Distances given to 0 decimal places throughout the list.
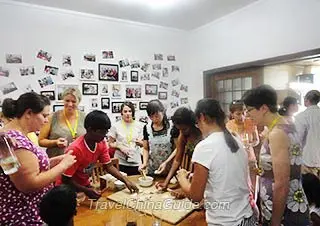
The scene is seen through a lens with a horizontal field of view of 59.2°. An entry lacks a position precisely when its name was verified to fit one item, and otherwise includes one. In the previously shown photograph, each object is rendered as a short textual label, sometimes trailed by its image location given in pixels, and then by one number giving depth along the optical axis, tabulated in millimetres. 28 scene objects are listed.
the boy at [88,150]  1719
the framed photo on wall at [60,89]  3473
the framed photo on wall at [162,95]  4311
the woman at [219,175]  1251
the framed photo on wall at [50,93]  3393
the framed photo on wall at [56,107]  3440
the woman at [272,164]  1476
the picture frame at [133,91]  4004
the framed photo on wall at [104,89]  3777
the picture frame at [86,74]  3635
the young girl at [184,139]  1937
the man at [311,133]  3018
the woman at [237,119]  2880
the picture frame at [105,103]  3786
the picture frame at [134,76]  4031
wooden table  1466
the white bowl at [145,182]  2111
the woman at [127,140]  3084
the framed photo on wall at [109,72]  3779
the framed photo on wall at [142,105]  4117
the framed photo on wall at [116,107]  3857
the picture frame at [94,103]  3715
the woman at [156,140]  2502
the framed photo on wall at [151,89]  4179
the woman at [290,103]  2664
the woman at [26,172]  1228
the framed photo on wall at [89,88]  3656
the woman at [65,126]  2625
